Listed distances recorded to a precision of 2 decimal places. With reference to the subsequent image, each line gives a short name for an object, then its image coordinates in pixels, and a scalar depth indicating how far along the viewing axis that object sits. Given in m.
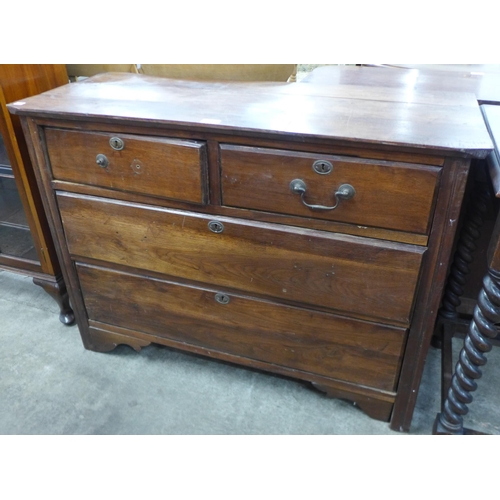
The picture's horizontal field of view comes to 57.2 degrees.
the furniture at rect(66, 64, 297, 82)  1.57
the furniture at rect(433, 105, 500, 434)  0.88
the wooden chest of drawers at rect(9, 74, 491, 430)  0.87
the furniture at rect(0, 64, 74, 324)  1.25
